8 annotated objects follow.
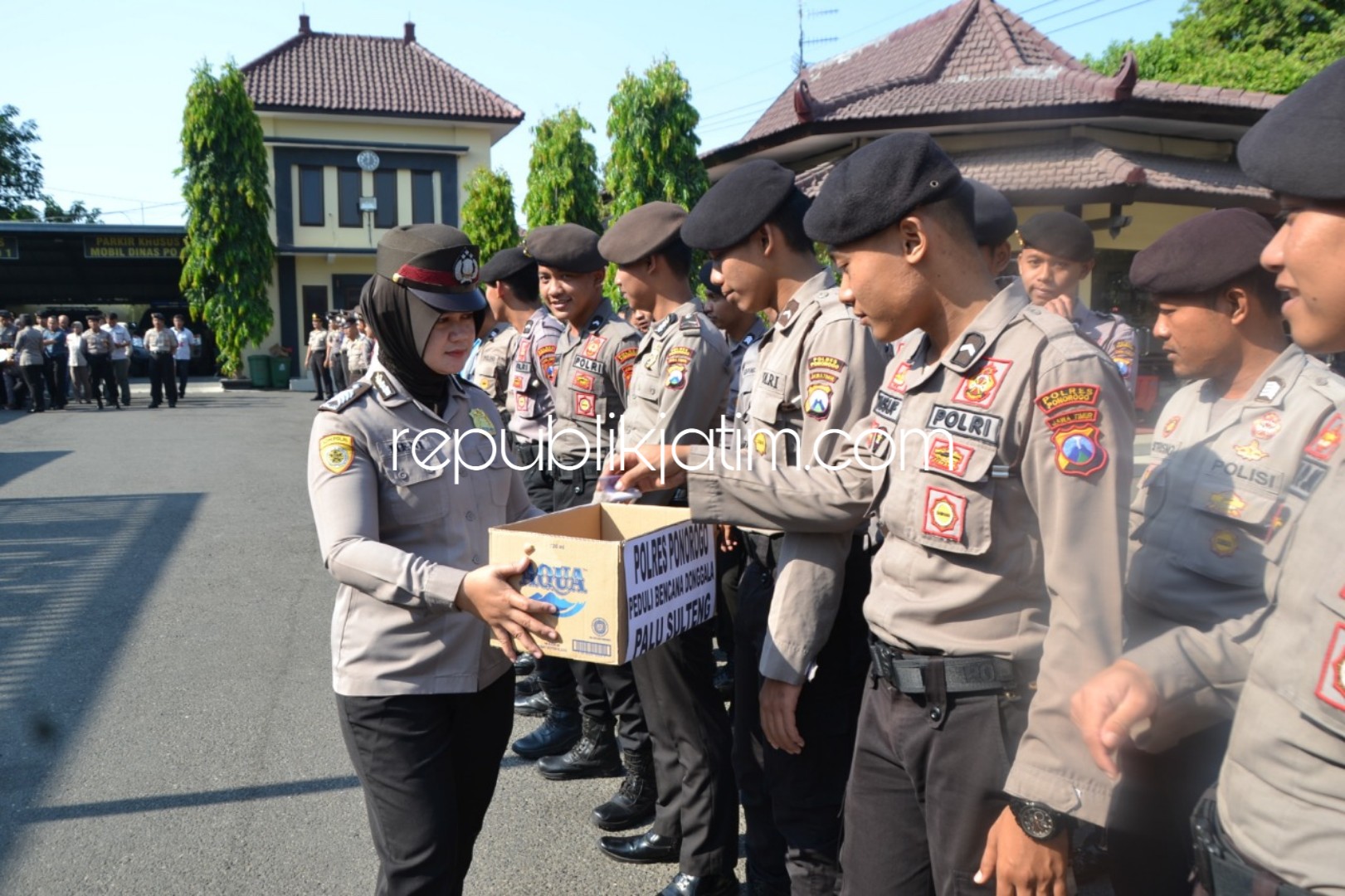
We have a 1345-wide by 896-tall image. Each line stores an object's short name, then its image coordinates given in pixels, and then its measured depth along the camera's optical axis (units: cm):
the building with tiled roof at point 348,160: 3203
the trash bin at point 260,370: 2925
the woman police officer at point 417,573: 235
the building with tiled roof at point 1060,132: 1272
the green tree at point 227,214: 2811
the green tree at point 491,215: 2470
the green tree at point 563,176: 1983
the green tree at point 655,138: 1727
